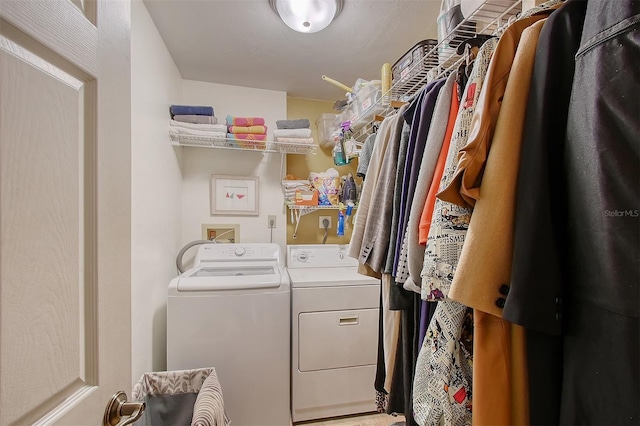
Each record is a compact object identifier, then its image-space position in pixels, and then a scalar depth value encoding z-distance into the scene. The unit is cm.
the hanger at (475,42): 73
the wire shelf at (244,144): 180
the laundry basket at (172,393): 120
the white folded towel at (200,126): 175
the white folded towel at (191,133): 173
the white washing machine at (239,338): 136
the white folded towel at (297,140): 193
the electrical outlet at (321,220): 232
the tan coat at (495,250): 45
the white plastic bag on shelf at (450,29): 89
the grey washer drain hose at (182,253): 185
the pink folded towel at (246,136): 183
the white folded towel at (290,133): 192
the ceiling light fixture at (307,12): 124
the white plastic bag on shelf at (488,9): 74
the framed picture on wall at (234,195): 210
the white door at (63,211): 35
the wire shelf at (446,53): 76
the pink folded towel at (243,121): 187
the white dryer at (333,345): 154
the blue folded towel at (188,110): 176
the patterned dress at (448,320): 53
